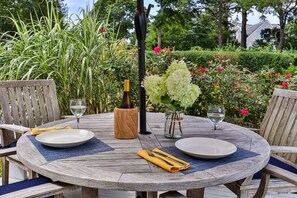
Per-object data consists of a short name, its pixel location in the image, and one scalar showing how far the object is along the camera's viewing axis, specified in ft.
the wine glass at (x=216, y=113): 4.93
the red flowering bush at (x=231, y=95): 10.52
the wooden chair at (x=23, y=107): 6.39
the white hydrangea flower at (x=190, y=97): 4.40
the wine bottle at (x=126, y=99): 4.80
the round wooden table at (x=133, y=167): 3.09
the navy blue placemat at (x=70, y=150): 3.87
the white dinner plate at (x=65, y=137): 4.13
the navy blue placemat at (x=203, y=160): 3.50
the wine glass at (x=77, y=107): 5.19
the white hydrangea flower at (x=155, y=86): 4.46
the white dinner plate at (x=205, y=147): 3.73
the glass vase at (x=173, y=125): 4.68
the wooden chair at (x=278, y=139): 4.48
